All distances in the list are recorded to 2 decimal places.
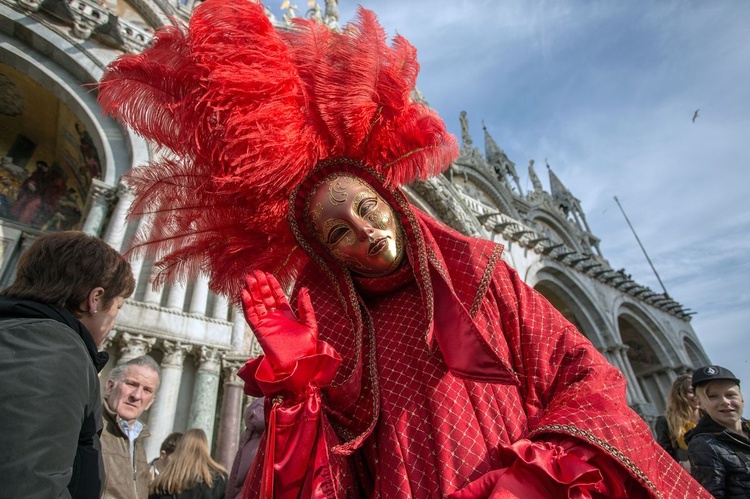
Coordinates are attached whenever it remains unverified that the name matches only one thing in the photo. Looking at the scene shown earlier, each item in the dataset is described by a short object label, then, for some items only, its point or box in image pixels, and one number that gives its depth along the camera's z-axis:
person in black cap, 1.89
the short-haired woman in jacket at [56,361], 0.79
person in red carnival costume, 1.01
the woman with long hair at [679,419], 2.75
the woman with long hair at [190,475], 2.56
